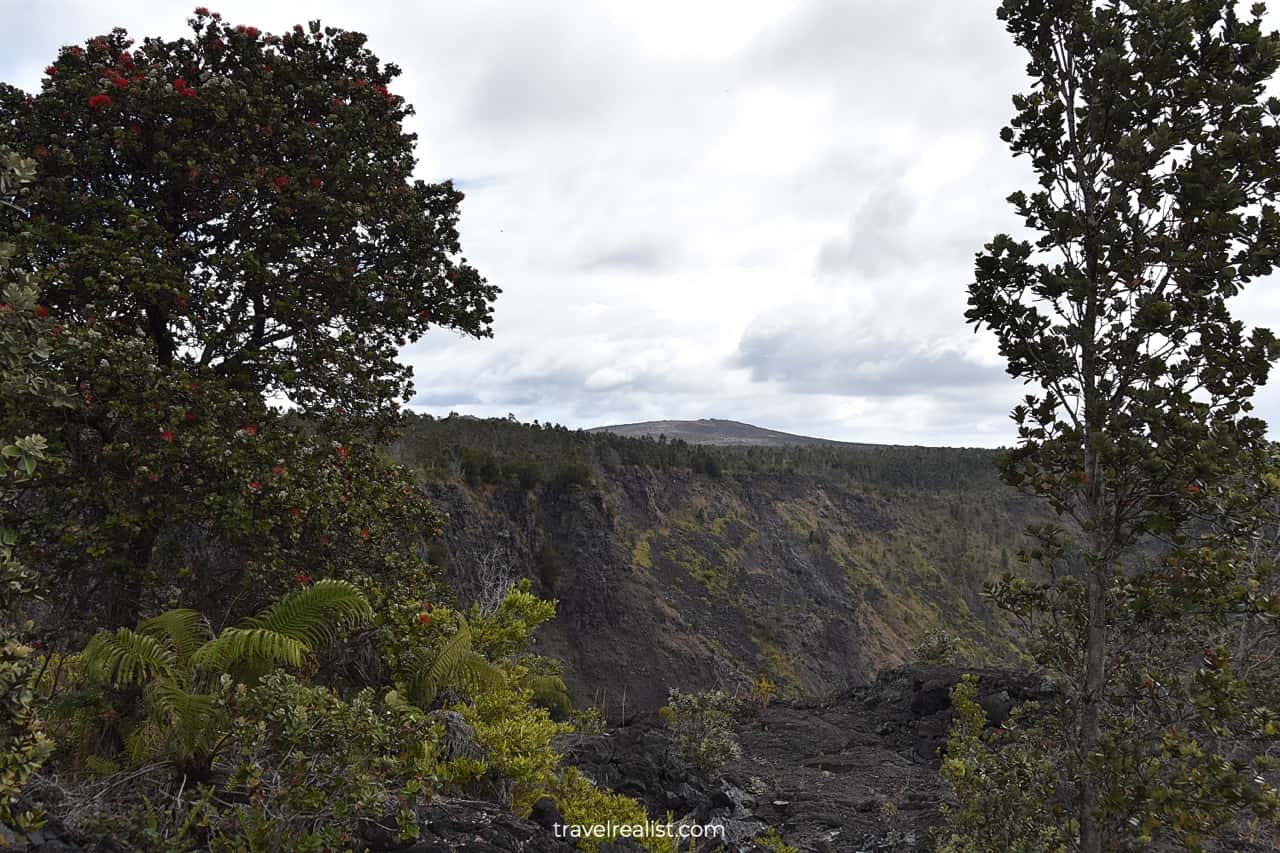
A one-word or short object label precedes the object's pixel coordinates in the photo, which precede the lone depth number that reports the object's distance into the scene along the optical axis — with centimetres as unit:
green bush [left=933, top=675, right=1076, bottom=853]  470
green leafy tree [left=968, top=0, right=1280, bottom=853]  405
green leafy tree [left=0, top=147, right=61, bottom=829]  304
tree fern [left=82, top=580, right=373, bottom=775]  522
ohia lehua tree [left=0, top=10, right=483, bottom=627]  596
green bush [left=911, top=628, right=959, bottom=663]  2142
